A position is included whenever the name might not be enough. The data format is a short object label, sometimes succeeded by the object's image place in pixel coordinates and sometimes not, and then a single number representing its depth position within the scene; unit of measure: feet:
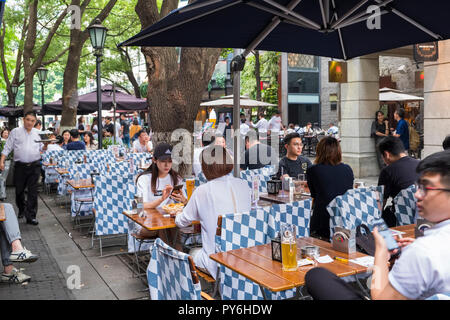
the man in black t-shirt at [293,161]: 23.13
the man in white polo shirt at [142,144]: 40.16
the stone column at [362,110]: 43.86
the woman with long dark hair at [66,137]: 44.32
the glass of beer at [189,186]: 17.93
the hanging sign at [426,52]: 31.89
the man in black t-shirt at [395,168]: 16.62
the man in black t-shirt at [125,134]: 74.18
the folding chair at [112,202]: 20.07
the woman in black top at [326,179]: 17.89
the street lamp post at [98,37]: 37.81
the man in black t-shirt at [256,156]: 27.02
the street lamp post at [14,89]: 80.95
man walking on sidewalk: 28.09
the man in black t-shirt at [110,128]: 73.82
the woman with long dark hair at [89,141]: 46.39
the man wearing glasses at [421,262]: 6.29
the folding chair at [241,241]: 11.25
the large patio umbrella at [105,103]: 58.45
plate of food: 16.02
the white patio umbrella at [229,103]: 63.60
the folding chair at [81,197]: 26.35
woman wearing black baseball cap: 17.94
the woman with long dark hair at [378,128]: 43.57
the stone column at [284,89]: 112.16
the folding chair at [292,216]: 13.01
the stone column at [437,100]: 32.30
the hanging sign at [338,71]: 43.01
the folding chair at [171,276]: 7.86
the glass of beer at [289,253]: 10.12
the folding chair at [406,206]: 16.02
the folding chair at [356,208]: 14.96
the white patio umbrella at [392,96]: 55.36
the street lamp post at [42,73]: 61.05
